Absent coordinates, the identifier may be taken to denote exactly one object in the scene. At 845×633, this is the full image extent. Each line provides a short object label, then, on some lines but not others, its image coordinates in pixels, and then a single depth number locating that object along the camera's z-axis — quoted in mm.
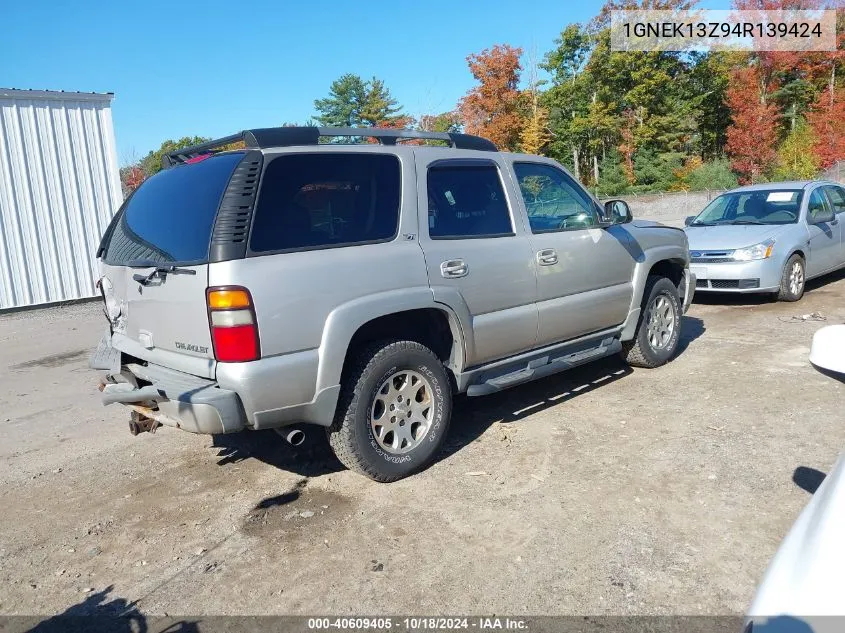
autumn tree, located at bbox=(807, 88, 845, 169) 32781
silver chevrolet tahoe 3291
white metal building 11219
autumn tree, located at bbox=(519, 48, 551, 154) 35981
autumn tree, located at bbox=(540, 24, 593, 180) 41469
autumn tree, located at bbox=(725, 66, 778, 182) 34844
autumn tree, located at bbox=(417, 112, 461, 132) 42125
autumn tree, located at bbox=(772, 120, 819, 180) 31094
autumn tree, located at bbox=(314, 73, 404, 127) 58438
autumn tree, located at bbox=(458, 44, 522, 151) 34875
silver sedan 8500
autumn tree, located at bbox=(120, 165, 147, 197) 34556
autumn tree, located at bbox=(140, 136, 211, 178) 46453
